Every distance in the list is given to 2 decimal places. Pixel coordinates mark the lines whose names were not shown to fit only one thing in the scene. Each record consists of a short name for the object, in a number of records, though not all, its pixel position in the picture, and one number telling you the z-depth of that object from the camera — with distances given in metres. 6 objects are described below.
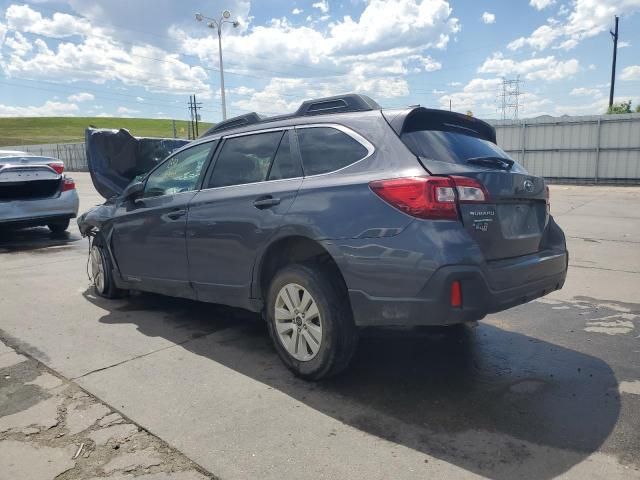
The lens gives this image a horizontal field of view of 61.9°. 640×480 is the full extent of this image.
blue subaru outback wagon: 3.00
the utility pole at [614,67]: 35.62
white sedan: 8.80
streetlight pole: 32.06
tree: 36.72
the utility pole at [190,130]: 49.34
